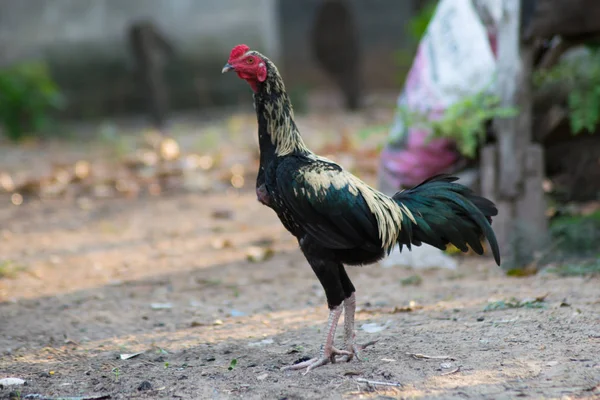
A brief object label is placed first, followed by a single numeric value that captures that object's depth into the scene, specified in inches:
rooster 308.8
